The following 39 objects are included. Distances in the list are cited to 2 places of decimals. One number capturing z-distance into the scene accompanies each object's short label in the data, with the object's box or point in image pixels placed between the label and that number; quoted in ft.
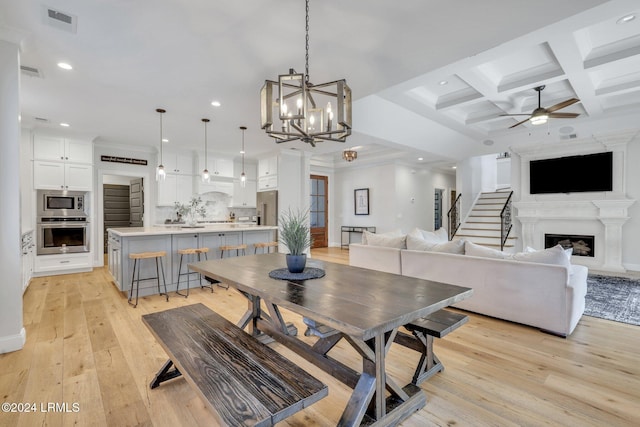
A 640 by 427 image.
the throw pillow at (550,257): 9.41
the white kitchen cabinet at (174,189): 21.61
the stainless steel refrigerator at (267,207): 23.36
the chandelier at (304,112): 6.52
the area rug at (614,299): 10.95
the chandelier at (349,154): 23.20
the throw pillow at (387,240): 13.87
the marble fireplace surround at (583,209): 18.31
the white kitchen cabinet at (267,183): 23.04
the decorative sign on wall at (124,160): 20.38
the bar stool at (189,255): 13.93
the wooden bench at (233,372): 3.79
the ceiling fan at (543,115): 14.65
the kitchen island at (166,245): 13.19
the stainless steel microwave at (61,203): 17.33
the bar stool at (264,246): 16.72
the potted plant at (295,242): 6.97
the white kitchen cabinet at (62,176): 17.34
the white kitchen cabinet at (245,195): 25.27
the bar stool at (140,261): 12.58
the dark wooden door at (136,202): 22.47
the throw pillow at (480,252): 10.63
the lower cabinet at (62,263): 16.98
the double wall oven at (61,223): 17.21
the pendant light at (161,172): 14.15
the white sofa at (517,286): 9.20
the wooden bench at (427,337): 6.44
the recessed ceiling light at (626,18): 9.18
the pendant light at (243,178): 17.02
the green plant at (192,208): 21.08
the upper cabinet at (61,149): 17.40
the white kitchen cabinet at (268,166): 23.21
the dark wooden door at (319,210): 29.99
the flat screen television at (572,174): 18.94
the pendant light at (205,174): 15.53
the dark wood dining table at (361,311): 4.66
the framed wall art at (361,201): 29.76
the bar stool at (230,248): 15.20
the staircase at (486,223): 22.91
